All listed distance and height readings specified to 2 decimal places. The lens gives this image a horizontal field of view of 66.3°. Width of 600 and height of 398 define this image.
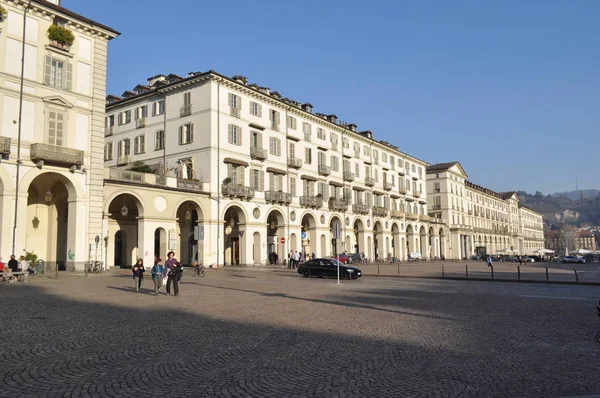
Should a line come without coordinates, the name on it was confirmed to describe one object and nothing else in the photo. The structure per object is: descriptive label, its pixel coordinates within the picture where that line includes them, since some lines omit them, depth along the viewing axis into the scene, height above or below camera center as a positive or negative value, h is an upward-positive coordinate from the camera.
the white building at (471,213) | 91.00 +7.13
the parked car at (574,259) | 68.94 -2.54
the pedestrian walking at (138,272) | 18.84 -0.93
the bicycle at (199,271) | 28.92 -1.42
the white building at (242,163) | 40.06 +8.53
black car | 28.47 -1.48
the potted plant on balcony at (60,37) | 27.53 +12.93
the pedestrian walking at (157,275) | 17.50 -0.98
